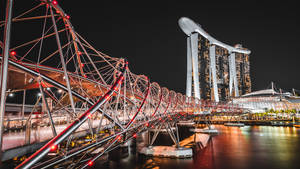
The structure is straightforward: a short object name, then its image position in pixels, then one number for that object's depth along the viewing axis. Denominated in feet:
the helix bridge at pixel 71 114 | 14.90
